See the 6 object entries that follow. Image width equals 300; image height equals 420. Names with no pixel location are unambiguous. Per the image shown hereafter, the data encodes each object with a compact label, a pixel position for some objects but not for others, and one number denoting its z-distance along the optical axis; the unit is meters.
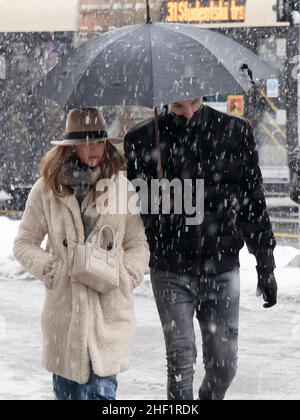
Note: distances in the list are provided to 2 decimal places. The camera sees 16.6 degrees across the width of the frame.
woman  4.67
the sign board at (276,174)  20.19
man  5.08
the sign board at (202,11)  19.67
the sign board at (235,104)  20.41
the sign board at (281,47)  20.08
